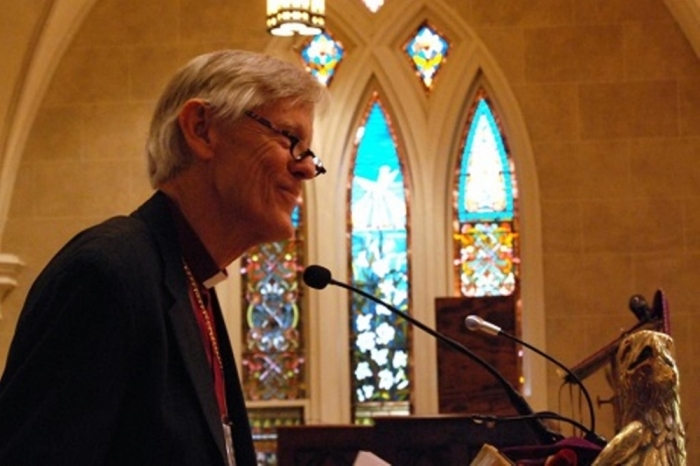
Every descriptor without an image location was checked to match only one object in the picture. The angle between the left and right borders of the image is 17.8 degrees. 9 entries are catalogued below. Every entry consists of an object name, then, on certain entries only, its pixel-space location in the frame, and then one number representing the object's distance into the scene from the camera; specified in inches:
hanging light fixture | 468.4
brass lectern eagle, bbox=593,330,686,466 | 157.7
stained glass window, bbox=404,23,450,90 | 567.7
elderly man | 109.2
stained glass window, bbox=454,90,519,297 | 557.2
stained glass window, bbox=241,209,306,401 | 562.7
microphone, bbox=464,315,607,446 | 169.9
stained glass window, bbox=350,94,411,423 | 561.5
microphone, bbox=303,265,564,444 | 166.8
